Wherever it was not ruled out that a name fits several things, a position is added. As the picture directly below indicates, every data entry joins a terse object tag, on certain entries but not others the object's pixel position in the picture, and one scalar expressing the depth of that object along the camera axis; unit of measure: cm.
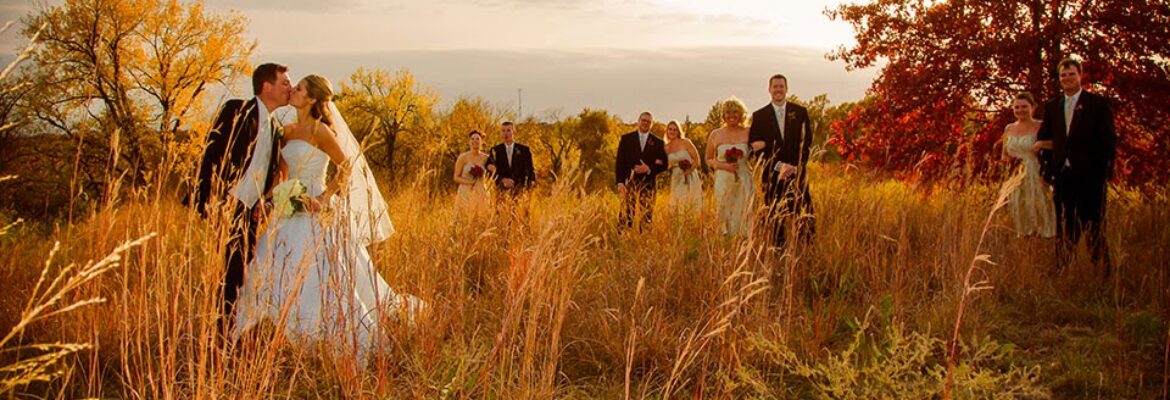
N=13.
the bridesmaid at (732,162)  848
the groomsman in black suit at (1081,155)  630
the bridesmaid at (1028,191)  701
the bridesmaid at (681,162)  1048
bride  459
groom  430
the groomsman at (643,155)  1058
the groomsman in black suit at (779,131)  751
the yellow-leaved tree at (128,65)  1819
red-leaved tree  881
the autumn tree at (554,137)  3089
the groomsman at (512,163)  1073
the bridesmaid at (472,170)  1077
